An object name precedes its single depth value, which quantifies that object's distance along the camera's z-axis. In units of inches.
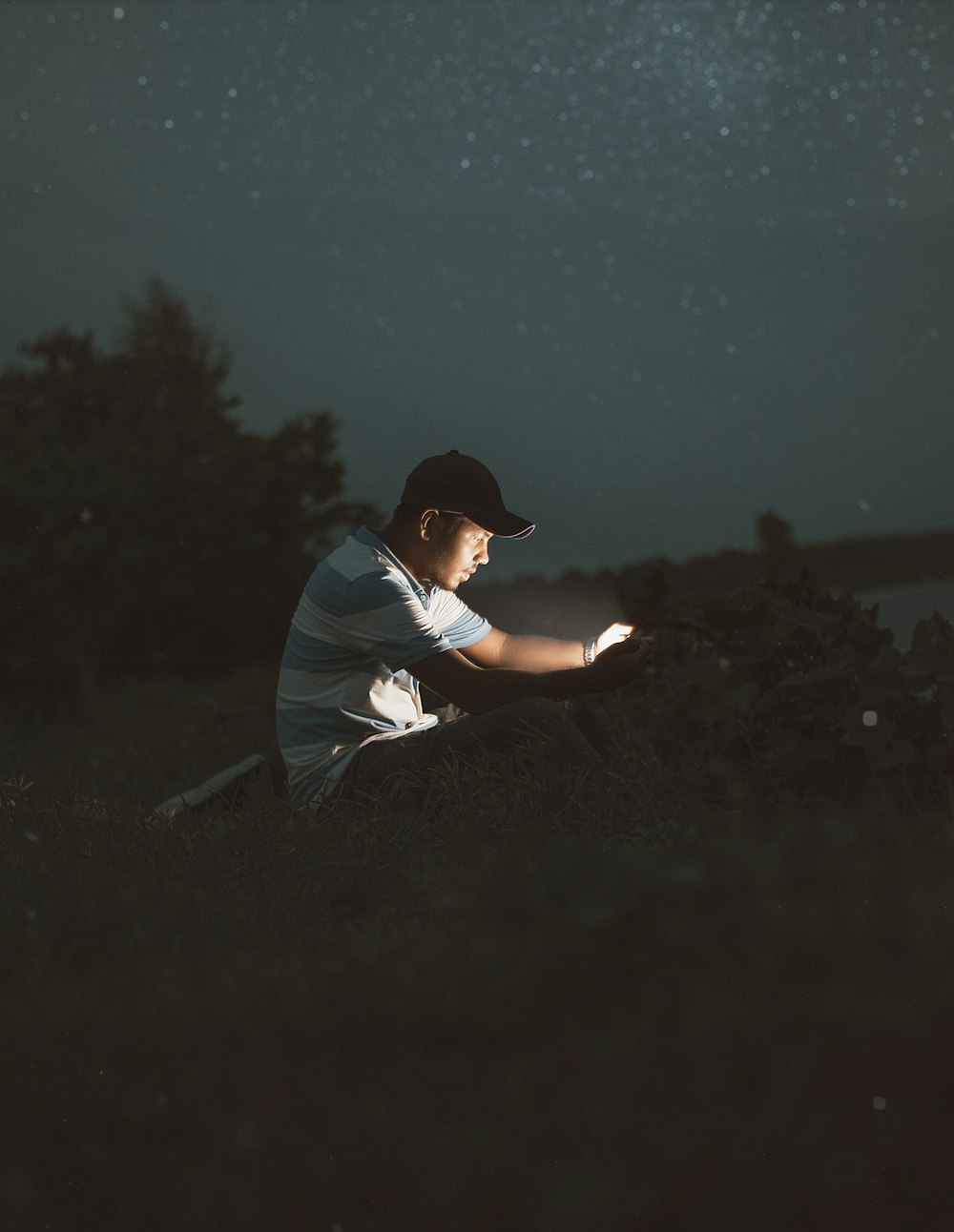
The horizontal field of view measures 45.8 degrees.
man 147.6
